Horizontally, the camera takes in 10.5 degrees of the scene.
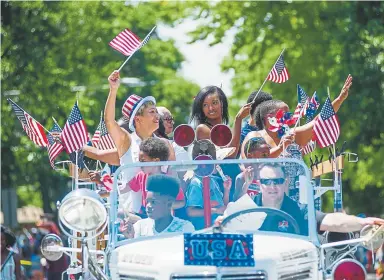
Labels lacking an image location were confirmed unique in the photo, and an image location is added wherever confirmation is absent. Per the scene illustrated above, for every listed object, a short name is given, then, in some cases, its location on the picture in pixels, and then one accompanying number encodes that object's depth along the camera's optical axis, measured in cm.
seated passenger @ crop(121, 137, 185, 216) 1495
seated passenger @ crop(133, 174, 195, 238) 1468
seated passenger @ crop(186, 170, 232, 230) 1468
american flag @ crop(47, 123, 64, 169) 2227
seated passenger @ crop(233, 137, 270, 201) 1490
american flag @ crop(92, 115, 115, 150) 2282
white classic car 1359
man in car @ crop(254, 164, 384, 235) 1464
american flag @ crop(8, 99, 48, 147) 2250
